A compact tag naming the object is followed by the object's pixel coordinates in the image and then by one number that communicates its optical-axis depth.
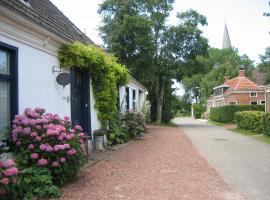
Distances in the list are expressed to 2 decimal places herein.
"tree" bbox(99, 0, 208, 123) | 29.38
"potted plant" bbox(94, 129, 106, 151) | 13.65
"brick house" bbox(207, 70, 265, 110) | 53.50
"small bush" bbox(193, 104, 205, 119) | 72.38
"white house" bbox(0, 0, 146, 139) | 7.60
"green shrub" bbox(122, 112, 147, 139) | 18.23
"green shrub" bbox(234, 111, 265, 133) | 24.31
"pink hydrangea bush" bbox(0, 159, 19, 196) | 5.52
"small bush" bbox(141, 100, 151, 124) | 25.66
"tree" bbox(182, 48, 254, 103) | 77.56
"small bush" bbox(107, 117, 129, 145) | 15.43
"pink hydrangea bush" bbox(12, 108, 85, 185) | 7.09
